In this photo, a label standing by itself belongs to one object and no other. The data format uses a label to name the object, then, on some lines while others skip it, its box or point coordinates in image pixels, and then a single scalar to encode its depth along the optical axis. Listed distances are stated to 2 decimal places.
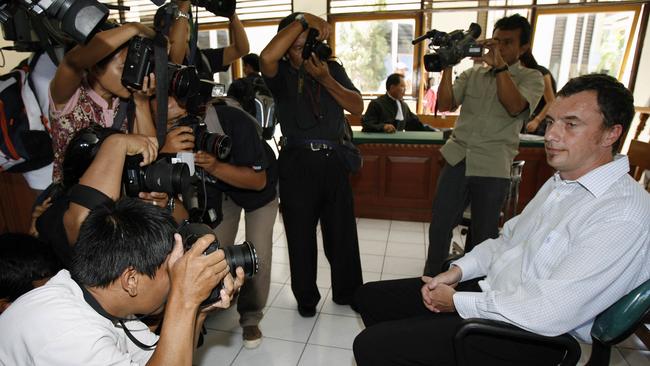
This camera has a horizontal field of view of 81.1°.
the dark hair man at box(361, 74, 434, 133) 4.26
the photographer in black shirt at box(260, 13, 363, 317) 1.91
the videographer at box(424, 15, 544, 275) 2.07
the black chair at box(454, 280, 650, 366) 1.05
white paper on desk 3.38
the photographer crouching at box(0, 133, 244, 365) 0.79
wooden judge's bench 3.54
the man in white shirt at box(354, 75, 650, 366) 1.10
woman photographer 1.21
